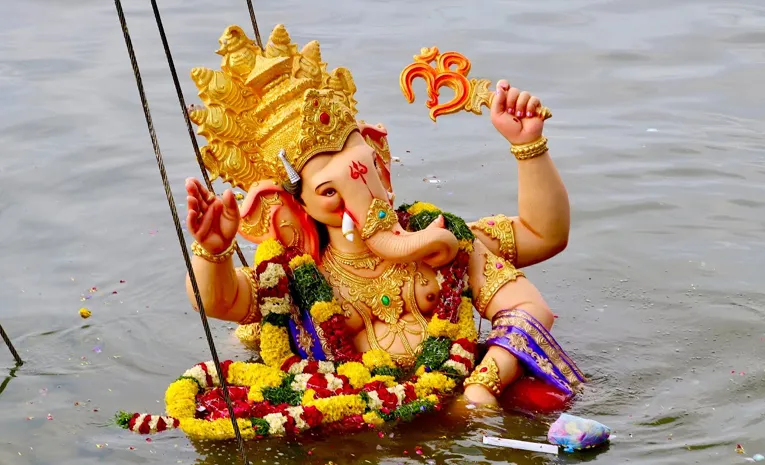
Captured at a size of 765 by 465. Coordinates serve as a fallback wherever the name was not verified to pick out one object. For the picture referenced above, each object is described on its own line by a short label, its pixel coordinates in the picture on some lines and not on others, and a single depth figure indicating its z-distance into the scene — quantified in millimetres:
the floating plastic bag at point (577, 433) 8023
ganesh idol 8398
